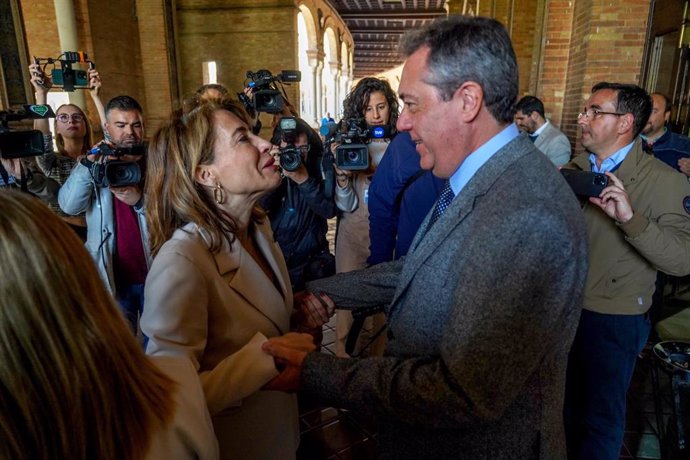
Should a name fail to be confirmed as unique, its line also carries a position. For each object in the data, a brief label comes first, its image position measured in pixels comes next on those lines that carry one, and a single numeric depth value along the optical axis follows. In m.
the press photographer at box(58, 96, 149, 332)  2.55
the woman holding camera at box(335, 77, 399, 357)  3.27
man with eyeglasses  2.08
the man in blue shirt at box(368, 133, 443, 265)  2.44
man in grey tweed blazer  0.96
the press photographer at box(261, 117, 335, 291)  2.90
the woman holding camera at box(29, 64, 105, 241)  3.19
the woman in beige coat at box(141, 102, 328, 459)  1.26
